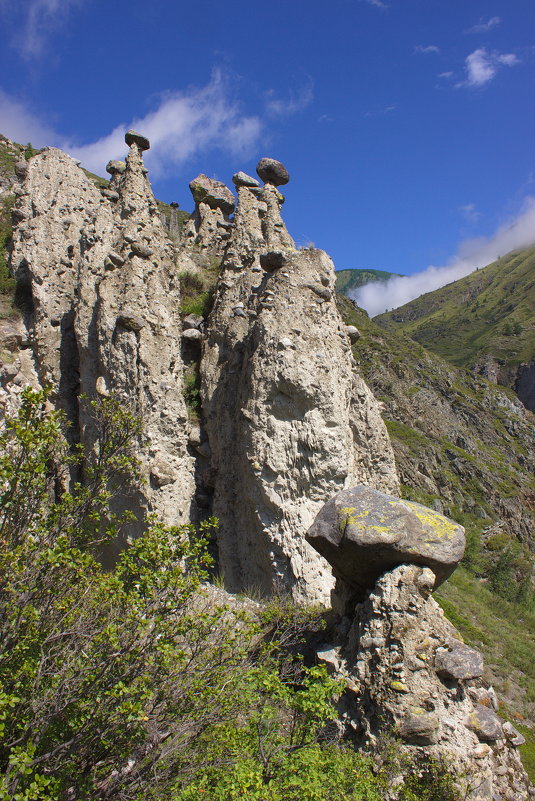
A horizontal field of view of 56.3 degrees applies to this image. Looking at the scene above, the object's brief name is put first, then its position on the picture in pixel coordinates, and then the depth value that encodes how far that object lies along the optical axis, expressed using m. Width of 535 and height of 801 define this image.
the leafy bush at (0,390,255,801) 4.26
